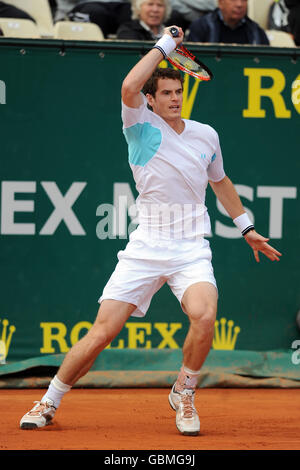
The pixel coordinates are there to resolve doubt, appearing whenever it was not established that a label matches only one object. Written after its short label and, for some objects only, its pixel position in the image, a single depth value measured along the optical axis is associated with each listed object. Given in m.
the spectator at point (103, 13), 14.18
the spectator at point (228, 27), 12.68
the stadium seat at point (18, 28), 12.93
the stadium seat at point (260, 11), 15.11
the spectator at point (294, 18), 14.34
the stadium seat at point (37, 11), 14.45
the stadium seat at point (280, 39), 13.84
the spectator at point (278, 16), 14.84
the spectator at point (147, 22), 12.90
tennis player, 7.76
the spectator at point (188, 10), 14.45
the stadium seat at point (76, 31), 13.05
